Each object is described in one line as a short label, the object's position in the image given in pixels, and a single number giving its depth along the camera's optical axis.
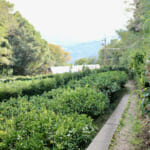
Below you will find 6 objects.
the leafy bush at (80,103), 2.74
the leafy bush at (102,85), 4.33
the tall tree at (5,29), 18.08
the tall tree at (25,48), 21.88
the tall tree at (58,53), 39.06
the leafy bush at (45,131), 1.63
